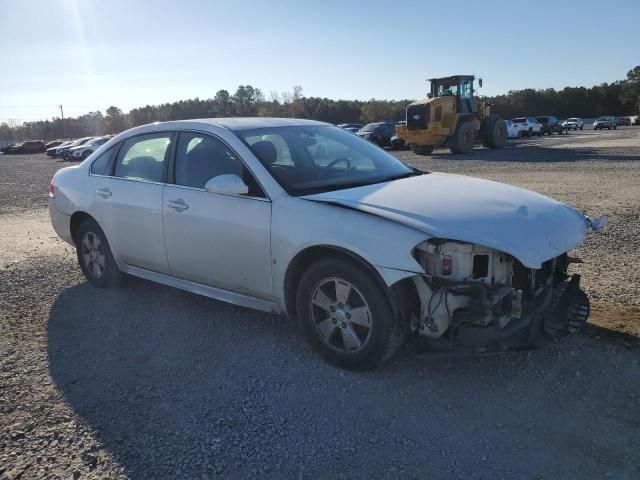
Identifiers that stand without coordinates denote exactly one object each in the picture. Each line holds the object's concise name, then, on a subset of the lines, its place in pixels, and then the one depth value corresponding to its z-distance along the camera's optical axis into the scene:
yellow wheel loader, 24.98
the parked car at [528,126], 46.78
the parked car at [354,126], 44.75
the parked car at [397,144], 32.62
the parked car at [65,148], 42.12
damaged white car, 3.35
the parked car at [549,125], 49.17
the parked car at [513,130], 45.84
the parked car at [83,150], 37.28
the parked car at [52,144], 57.92
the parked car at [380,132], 35.00
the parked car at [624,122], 62.97
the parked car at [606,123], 56.19
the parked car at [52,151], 44.75
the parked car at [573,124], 56.85
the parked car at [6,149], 59.05
